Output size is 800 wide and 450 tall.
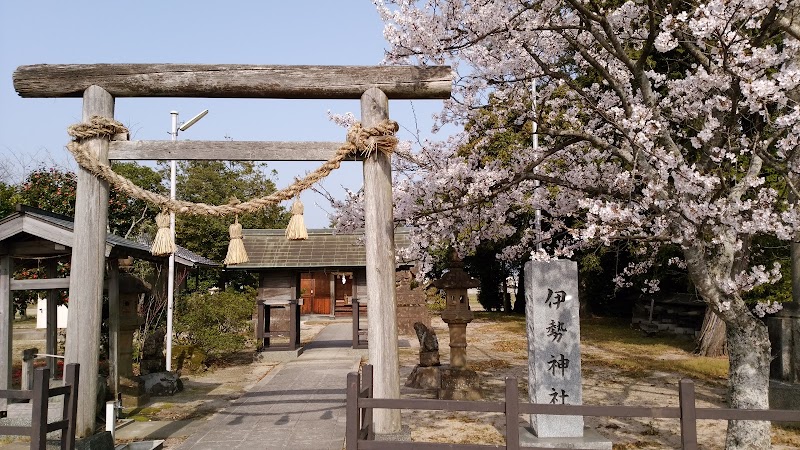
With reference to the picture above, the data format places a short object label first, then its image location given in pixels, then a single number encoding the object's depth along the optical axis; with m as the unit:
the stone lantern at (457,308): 10.64
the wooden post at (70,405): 4.84
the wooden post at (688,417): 4.04
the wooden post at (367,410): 4.62
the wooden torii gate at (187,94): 5.60
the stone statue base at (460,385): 10.27
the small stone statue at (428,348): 11.55
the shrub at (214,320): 14.01
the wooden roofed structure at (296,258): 16.97
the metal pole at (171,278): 12.02
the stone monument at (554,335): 7.06
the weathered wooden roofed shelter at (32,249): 7.80
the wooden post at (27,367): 8.11
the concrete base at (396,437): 5.23
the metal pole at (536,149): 9.90
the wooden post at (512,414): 4.17
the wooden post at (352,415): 4.23
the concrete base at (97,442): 5.46
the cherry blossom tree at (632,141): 6.58
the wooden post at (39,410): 4.54
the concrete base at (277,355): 16.26
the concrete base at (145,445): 6.36
